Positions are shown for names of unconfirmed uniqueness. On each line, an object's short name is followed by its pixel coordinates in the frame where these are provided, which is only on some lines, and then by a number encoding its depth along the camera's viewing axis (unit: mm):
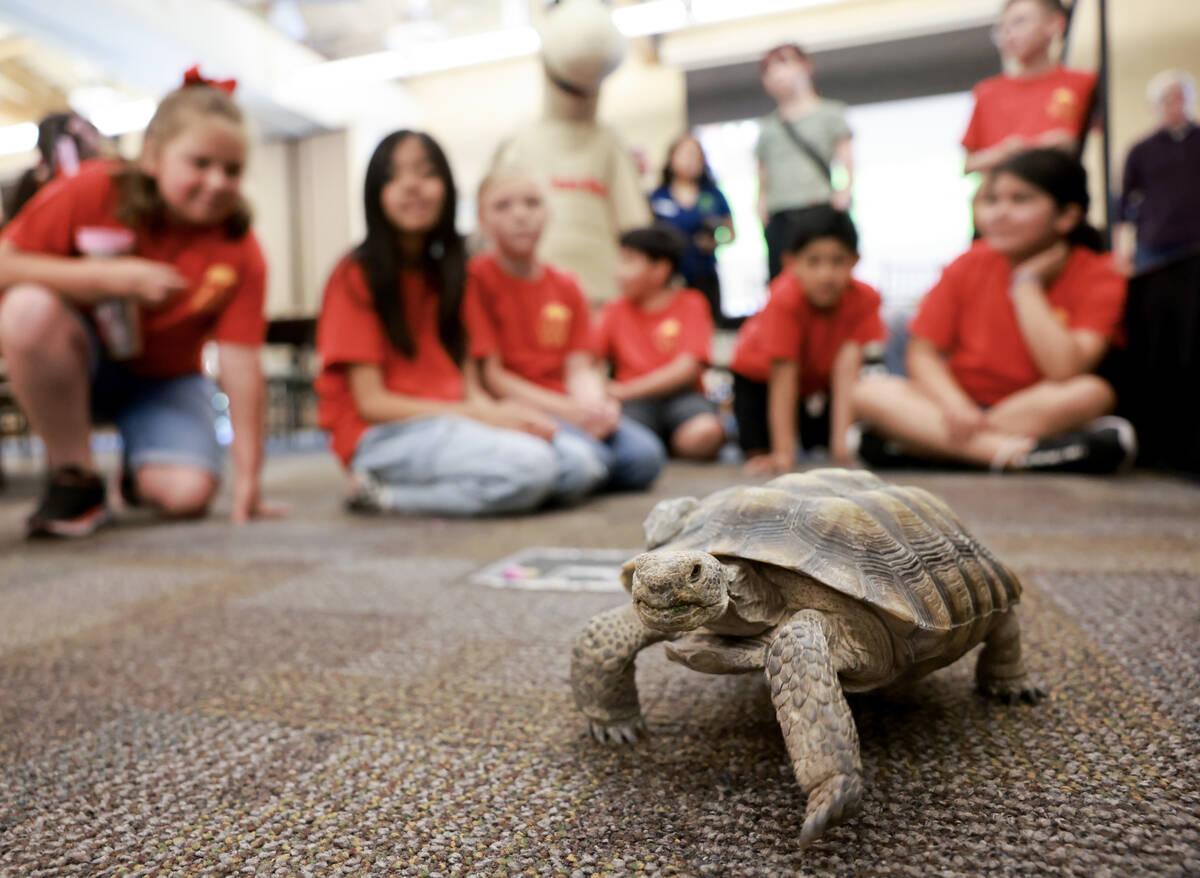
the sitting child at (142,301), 1588
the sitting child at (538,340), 2027
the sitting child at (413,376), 1759
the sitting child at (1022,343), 2127
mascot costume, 2463
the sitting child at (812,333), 2361
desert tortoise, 449
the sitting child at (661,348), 2867
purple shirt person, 2764
